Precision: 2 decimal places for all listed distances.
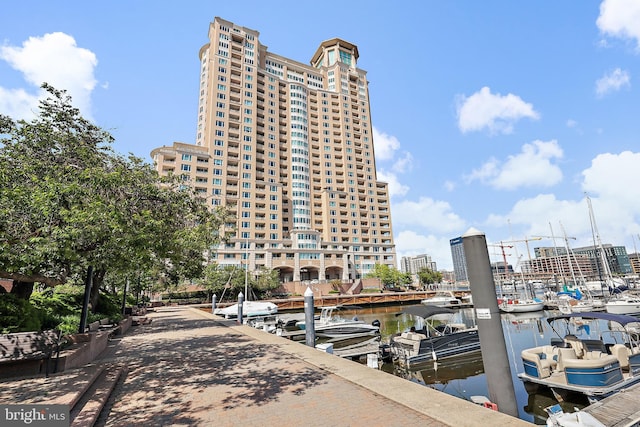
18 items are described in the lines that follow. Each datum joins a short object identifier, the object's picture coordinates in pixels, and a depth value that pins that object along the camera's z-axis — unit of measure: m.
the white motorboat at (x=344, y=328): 22.55
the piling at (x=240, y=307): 22.17
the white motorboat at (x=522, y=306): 38.41
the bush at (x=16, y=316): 8.93
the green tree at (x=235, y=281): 49.62
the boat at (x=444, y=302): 49.84
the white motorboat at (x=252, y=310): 31.85
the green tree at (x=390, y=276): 73.81
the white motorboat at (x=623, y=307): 31.78
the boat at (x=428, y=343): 15.70
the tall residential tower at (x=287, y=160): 73.38
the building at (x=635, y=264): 171.25
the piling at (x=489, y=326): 5.87
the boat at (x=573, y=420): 5.38
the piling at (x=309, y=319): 13.36
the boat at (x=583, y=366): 10.00
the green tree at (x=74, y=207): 8.21
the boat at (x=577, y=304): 35.75
